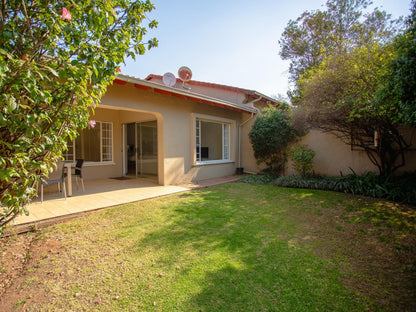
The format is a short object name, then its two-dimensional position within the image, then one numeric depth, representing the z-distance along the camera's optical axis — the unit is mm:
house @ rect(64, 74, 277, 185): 7270
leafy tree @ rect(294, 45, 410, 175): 5398
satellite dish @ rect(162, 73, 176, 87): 9594
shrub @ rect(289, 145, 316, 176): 7859
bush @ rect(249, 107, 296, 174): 9219
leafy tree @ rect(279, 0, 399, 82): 17188
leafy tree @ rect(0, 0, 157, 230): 2033
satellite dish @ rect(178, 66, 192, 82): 11617
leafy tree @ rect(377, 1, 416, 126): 3152
